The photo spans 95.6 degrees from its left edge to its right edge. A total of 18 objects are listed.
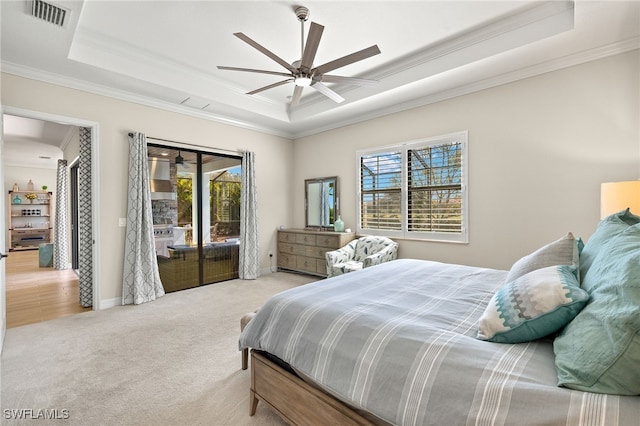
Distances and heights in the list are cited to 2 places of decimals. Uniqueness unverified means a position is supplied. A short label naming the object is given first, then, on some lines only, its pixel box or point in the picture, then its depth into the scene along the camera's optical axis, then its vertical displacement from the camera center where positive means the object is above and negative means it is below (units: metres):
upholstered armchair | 4.29 -0.67
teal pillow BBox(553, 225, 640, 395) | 0.83 -0.40
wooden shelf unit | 9.12 -0.17
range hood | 4.51 +0.60
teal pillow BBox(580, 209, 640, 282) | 1.42 -0.12
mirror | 5.57 +0.21
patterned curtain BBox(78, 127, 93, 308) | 3.92 -0.14
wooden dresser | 5.09 -0.66
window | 4.07 +0.34
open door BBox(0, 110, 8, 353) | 2.72 -0.58
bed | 0.91 -0.59
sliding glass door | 4.59 -0.03
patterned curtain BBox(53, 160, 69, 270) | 6.23 -0.33
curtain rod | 4.35 +1.13
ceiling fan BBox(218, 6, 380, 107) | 2.36 +1.36
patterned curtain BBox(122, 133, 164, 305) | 4.03 -0.33
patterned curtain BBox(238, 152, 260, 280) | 5.41 -0.20
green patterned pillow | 1.12 -0.39
